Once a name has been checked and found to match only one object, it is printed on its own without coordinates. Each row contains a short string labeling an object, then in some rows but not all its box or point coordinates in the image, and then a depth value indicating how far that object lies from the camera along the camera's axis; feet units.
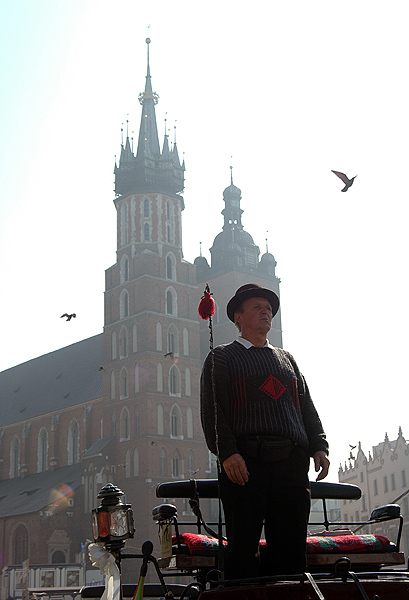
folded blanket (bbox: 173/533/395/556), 12.07
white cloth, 11.26
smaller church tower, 163.94
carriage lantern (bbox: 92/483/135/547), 11.73
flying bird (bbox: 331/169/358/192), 25.44
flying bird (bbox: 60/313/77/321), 93.78
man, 11.49
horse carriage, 9.45
